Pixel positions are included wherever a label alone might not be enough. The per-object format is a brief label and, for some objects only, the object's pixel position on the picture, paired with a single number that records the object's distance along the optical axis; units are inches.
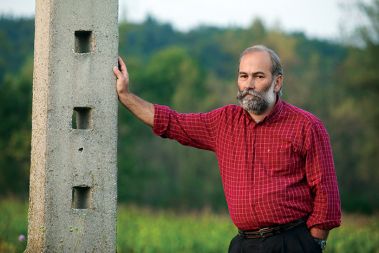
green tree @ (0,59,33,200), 1895.9
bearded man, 307.9
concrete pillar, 349.9
